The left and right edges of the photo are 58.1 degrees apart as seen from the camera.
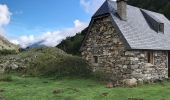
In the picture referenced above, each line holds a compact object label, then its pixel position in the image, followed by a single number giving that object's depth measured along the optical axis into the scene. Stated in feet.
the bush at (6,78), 43.91
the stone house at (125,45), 44.35
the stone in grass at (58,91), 33.76
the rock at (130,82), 41.22
